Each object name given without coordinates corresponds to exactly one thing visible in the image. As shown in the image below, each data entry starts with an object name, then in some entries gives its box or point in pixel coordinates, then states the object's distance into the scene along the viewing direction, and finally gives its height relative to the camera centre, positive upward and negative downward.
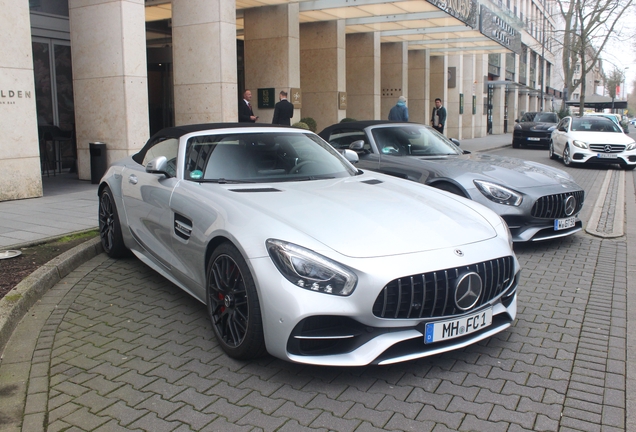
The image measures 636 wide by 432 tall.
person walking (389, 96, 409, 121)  17.14 +0.41
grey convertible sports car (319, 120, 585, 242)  6.59 -0.57
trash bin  11.84 -0.54
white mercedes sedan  16.52 -0.57
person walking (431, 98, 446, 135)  18.69 +0.34
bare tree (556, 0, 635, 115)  38.53 +6.64
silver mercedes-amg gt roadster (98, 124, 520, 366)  3.30 -0.76
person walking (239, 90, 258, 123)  14.62 +0.39
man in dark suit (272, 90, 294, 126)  14.24 +0.40
